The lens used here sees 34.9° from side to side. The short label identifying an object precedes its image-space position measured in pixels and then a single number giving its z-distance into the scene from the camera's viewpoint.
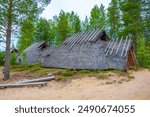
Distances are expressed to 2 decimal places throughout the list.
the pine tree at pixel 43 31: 54.34
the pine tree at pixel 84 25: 56.92
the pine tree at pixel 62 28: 50.77
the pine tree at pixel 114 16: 46.12
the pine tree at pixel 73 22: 54.25
